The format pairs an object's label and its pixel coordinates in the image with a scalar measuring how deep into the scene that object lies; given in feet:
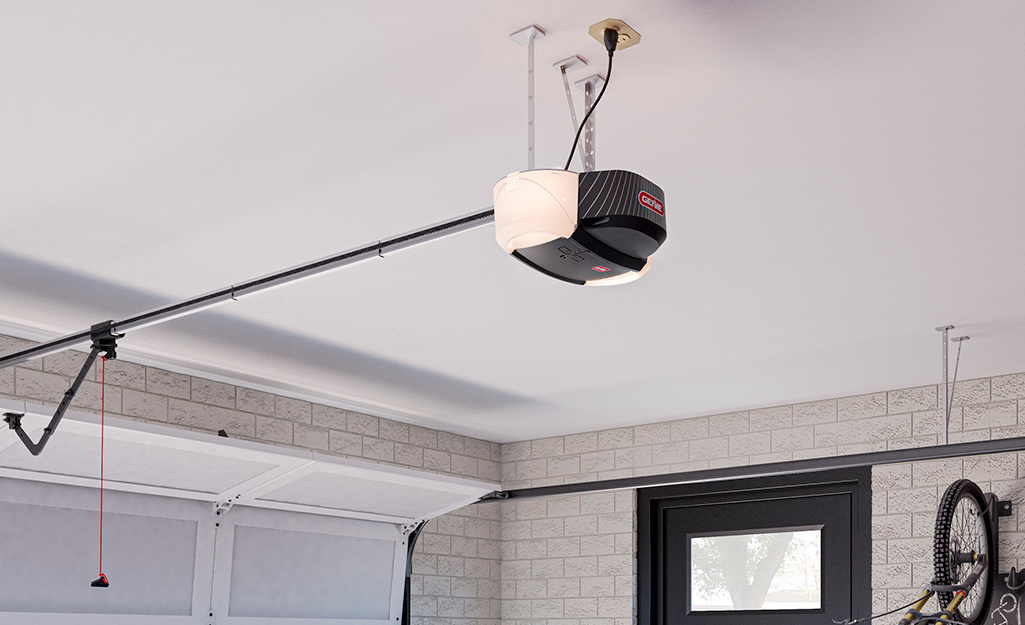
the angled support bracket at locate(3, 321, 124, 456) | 11.54
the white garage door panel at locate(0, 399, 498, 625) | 12.92
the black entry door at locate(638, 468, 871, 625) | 17.22
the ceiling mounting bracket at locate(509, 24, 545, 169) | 7.20
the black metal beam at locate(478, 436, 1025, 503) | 12.97
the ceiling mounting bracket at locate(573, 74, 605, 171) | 7.50
